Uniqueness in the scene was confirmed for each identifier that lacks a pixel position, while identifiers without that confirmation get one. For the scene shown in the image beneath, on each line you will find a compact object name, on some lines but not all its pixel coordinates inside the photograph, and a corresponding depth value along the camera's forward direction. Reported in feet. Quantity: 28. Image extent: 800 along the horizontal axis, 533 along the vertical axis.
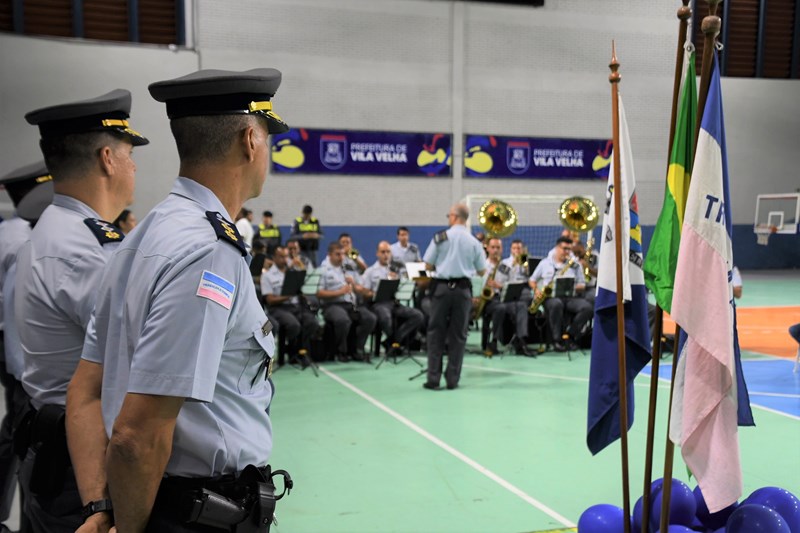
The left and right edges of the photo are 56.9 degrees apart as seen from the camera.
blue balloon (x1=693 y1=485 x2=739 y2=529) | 12.46
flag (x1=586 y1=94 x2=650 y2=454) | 11.89
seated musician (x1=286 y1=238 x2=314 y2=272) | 37.76
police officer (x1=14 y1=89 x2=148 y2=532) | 7.86
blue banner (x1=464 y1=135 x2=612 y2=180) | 68.49
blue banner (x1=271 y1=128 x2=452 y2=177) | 63.10
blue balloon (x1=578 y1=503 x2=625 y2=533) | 12.26
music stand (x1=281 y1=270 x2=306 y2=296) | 33.91
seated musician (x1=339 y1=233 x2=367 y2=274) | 42.50
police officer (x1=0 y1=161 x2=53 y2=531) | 11.44
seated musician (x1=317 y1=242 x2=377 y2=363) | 34.96
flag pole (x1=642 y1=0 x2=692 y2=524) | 10.64
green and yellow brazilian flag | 10.67
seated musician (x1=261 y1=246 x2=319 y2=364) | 33.24
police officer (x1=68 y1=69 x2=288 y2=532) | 5.36
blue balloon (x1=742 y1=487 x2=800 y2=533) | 11.66
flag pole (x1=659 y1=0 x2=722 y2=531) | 9.57
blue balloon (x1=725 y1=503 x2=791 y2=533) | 10.64
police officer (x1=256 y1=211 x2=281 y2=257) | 57.06
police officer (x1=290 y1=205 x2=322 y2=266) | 58.39
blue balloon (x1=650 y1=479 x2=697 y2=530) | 12.38
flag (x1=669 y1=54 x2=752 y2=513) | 10.02
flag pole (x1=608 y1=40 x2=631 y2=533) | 11.32
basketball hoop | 74.08
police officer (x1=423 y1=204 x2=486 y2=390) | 28.58
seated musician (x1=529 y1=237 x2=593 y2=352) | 37.45
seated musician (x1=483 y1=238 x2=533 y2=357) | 36.88
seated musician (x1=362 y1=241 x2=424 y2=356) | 35.83
